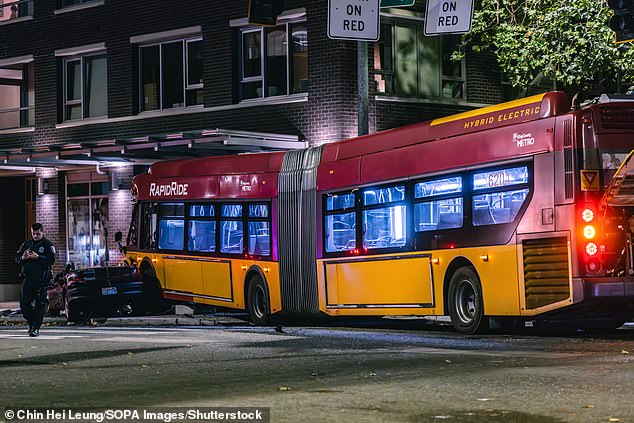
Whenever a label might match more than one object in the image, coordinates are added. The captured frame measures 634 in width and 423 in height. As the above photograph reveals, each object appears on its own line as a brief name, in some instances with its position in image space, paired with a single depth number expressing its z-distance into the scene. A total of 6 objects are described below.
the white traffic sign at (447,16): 23.39
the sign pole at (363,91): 25.36
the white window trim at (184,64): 34.19
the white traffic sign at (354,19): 23.56
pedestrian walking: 21.17
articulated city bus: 17.61
